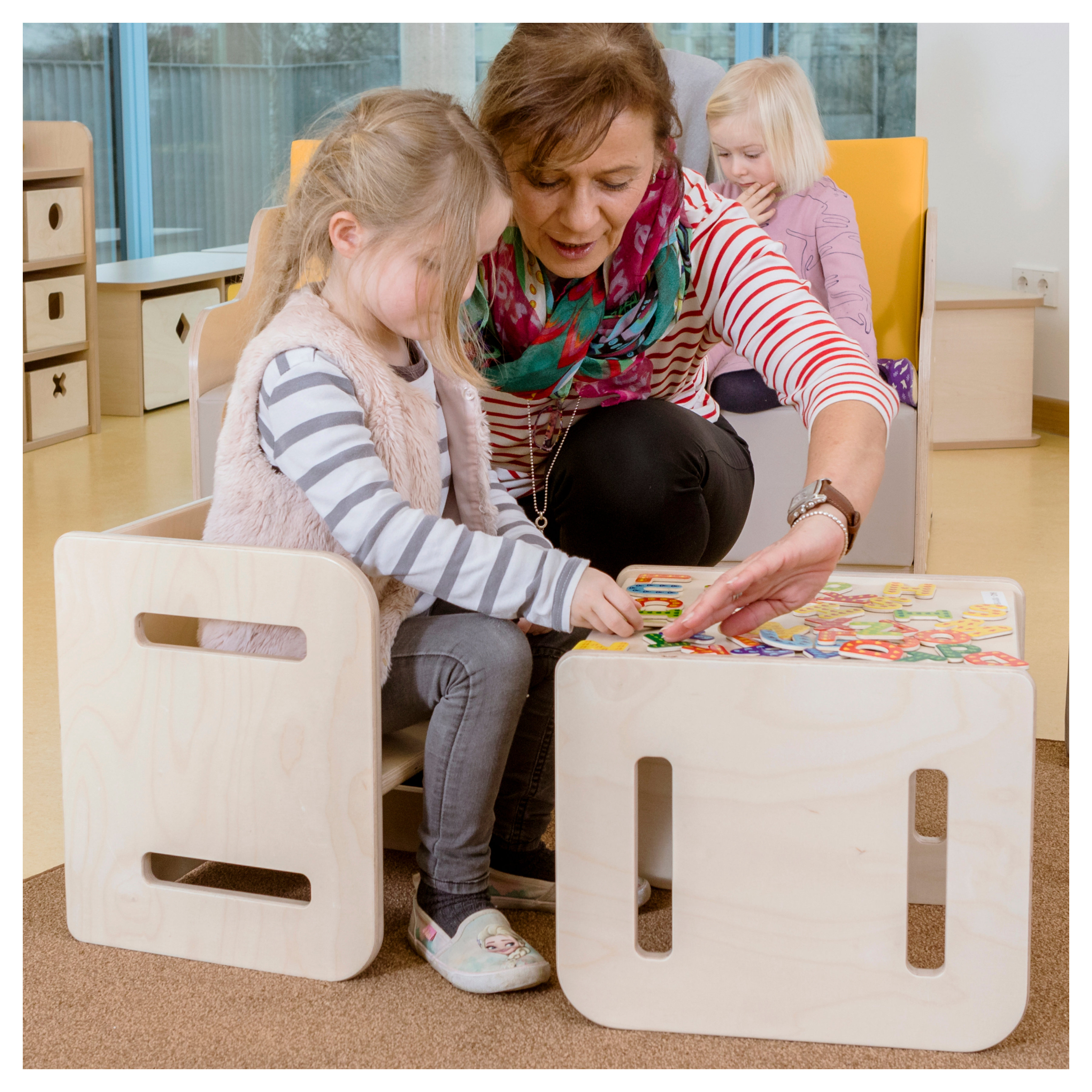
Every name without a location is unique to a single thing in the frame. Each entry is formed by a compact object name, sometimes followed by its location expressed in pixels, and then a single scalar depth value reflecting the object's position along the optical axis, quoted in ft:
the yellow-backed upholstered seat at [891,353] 13.07
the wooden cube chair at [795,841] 8.70
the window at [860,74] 25.20
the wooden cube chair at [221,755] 9.11
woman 9.28
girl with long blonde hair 9.14
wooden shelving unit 20.38
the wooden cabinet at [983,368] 19.78
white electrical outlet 20.58
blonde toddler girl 14.22
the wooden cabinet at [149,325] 22.29
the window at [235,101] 28.65
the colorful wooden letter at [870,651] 8.86
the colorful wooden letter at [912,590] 9.54
